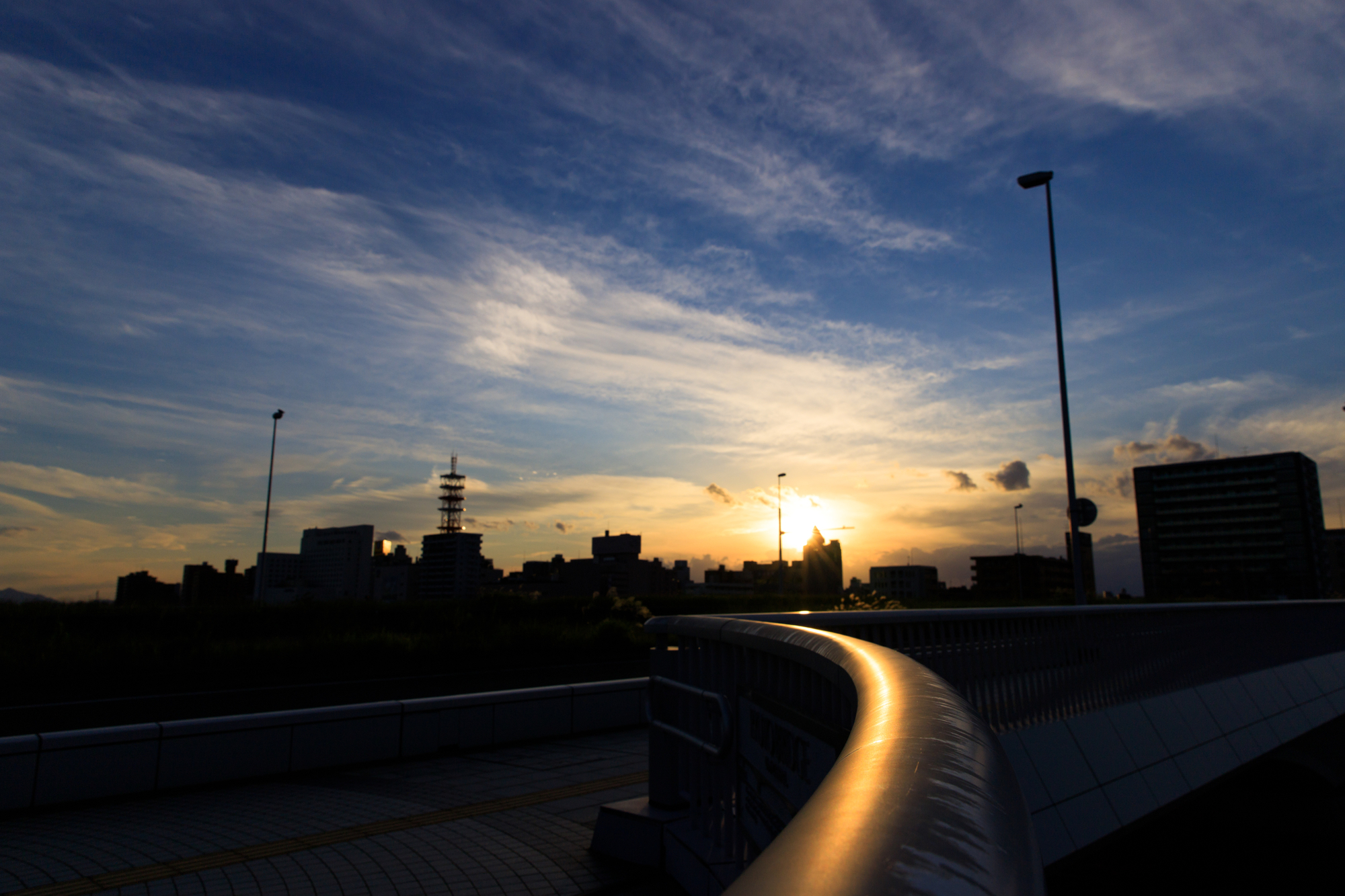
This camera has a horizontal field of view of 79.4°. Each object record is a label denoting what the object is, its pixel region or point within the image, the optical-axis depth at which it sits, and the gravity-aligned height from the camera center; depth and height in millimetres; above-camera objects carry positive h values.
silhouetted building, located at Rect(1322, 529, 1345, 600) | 157125 +6179
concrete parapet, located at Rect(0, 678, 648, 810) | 6859 -1574
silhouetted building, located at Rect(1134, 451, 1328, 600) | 134750 +11389
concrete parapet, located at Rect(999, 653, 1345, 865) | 6719 -1707
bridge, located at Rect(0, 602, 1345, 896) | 963 -1469
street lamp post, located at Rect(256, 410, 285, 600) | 41750 +431
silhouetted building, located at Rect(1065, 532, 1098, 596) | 122181 +1975
